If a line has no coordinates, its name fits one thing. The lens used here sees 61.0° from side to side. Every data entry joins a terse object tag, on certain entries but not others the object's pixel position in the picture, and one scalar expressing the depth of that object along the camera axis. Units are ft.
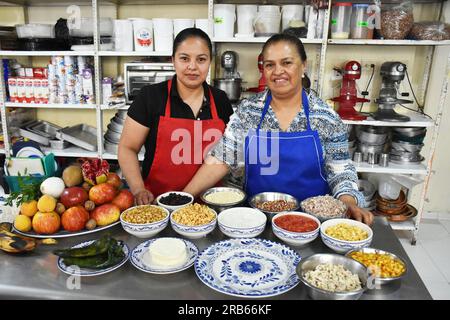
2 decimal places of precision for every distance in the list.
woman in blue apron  6.65
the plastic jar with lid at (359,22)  10.89
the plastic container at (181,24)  11.00
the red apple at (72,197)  5.40
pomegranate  5.83
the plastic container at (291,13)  11.08
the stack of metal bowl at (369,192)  12.52
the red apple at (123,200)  5.68
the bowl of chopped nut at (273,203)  5.85
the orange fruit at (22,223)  5.23
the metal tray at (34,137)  12.87
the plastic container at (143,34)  11.16
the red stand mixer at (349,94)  11.30
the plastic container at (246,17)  11.01
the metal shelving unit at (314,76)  10.99
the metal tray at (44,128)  13.24
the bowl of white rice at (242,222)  5.19
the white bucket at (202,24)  11.11
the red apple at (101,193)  5.54
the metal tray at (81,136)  12.48
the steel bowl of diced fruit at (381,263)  4.27
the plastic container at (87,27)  11.69
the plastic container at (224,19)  10.93
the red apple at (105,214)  5.45
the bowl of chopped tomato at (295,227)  4.99
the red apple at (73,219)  5.24
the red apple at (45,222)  5.16
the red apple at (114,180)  5.95
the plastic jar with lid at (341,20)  11.01
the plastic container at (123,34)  11.29
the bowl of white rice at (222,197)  5.94
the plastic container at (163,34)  11.03
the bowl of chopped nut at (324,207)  5.57
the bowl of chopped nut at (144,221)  5.14
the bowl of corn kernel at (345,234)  4.83
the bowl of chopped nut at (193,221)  5.15
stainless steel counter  4.17
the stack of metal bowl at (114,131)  12.12
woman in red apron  7.50
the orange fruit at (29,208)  5.26
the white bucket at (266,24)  10.87
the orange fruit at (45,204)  5.22
